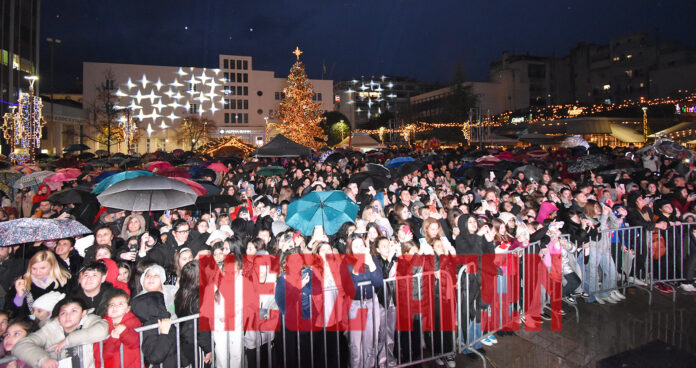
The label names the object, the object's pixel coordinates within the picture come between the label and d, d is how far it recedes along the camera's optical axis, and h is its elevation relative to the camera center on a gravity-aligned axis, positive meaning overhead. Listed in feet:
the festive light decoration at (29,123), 62.49 +10.41
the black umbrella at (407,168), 37.58 +1.61
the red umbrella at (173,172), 30.19 +1.13
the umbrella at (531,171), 37.91 +1.26
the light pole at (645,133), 113.61 +14.55
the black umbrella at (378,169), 33.88 +1.43
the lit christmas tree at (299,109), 98.94 +18.82
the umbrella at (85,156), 67.10 +5.36
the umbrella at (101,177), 33.37 +0.89
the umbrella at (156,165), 36.31 +1.98
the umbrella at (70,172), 33.46 +1.32
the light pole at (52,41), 90.19 +32.63
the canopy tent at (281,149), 52.95 +4.94
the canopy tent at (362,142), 115.34 +12.37
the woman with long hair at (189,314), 12.87 -4.18
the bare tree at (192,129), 172.14 +24.50
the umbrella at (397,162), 42.63 +2.48
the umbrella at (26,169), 34.53 +1.72
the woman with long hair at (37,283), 13.66 -3.33
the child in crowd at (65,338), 9.73 -3.87
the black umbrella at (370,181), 30.58 +0.37
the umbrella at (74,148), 75.10 +7.35
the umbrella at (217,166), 47.96 +2.44
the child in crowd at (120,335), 11.02 -4.06
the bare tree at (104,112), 138.77 +28.05
